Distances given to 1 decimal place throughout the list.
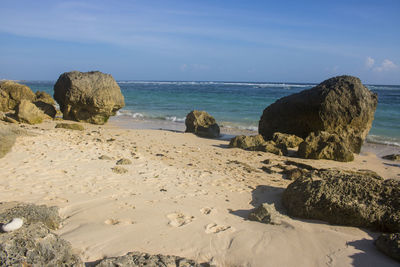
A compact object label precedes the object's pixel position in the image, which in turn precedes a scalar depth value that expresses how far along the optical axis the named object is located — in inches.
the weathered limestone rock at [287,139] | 362.3
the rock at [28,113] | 415.0
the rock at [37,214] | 129.7
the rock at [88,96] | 470.3
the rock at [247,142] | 347.7
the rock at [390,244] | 125.0
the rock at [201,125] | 437.4
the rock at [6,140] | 233.8
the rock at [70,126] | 396.5
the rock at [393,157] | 340.8
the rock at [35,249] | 92.4
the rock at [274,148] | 328.2
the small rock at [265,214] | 155.4
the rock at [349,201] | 152.0
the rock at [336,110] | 362.0
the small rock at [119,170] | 224.3
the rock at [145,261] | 107.9
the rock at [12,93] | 569.3
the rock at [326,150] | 315.0
